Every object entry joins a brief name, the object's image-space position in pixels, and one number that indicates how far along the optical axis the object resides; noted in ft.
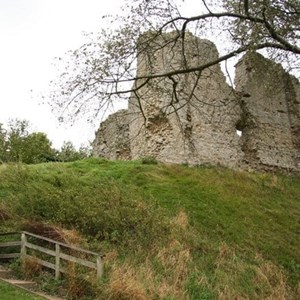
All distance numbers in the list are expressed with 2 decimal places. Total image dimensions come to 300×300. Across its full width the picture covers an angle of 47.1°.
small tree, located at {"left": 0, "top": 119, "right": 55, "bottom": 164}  77.46
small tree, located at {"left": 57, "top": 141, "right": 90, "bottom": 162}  83.95
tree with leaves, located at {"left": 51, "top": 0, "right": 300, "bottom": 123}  26.75
